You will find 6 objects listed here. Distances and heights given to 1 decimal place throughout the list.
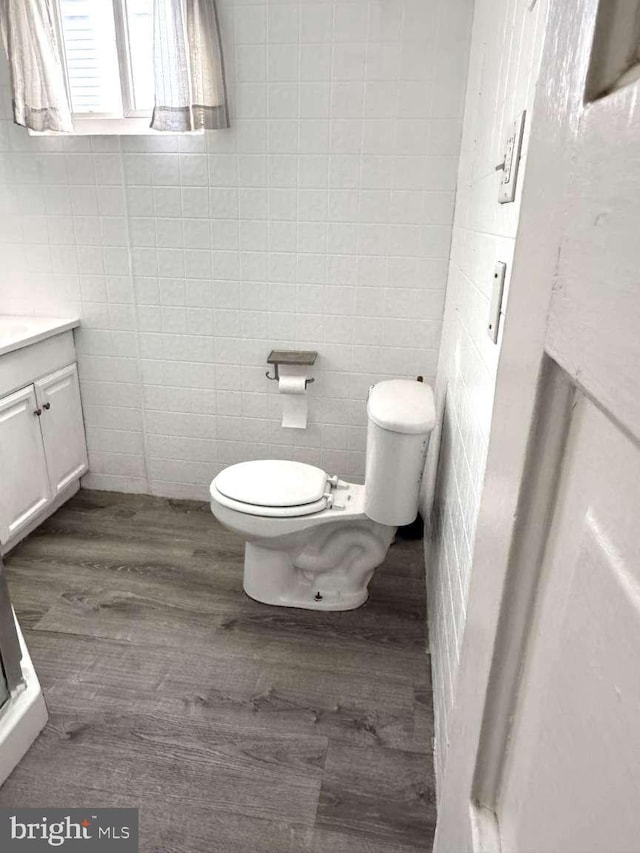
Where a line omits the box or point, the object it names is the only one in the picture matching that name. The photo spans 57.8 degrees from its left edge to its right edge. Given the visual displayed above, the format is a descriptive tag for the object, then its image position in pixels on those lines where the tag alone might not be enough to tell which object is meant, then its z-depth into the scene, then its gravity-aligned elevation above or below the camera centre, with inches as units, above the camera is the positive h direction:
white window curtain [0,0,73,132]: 81.0 +17.8
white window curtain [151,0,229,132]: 78.0 +17.4
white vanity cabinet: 84.2 -35.0
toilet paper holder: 92.8 -23.1
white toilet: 71.1 -36.6
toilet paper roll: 97.7 -32.4
